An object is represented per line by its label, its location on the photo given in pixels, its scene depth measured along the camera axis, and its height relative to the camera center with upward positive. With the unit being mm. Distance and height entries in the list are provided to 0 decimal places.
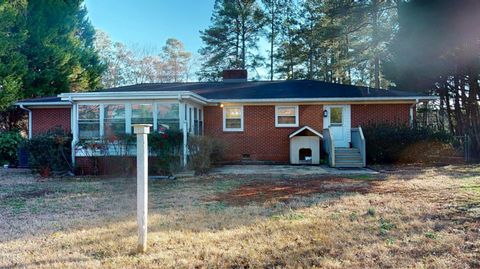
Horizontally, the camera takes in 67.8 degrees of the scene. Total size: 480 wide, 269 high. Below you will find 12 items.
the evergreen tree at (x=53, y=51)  20438 +5371
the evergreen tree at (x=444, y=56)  9734 +3049
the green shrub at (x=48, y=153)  11445 -425
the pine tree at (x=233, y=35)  28578 +8502
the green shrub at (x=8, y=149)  15255 -384
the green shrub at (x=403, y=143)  13508 -182
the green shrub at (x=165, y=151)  10906 -361
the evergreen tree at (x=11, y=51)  17641 +4594
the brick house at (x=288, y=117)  14188 +925
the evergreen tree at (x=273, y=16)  28812 +9972
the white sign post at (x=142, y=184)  3977 -500
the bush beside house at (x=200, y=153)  11648 -455
